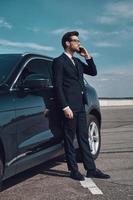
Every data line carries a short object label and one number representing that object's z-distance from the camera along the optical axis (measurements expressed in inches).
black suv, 212.4
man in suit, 251.9
